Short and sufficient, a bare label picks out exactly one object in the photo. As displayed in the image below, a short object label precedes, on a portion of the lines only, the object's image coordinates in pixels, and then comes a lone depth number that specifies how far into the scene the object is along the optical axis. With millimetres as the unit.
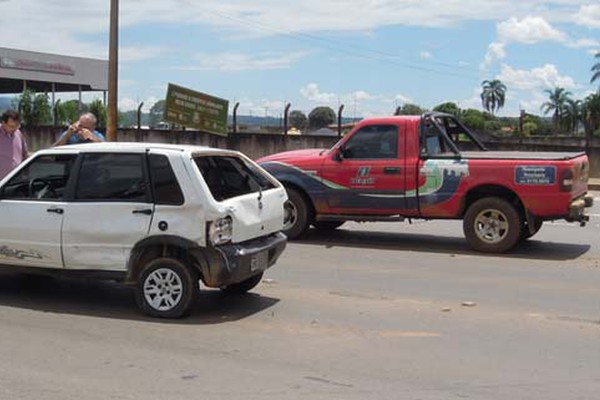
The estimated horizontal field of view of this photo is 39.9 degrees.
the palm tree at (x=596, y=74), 76750
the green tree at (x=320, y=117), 30859
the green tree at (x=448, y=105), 52006
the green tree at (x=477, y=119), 62975
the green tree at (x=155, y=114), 32941
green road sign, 27875
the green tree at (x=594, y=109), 80938
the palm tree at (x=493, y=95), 119312
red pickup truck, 10664
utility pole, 22484
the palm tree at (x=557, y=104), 98062
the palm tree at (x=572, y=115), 93438
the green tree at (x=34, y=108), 47250
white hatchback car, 6949
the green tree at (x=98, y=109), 54894
